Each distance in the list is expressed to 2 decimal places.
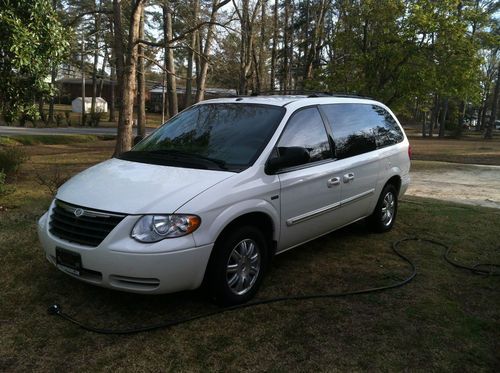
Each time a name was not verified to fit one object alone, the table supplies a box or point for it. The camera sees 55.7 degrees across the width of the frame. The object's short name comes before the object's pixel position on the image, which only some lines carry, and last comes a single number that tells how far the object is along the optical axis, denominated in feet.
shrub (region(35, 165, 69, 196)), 26.33
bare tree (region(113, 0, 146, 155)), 36.68
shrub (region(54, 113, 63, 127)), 113.54
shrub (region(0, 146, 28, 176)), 29.89
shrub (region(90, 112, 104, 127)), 121.49
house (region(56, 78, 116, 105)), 238.74
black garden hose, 11.62
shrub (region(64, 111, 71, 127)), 118.53
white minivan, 11.31
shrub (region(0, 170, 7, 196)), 24.41
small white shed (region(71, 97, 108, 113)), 183.65
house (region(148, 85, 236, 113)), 218.79
